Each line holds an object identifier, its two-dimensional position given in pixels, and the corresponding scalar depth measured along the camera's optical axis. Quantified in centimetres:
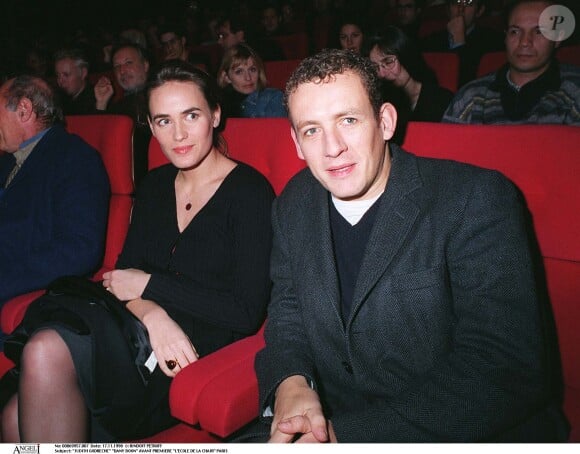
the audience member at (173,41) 441
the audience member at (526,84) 190
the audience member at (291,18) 583
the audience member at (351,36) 405
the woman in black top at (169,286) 114
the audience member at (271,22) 570
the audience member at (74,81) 356
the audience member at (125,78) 317
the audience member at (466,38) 335
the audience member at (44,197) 157
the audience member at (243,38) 428
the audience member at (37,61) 556
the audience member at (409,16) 430
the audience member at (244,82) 280
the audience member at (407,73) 239
